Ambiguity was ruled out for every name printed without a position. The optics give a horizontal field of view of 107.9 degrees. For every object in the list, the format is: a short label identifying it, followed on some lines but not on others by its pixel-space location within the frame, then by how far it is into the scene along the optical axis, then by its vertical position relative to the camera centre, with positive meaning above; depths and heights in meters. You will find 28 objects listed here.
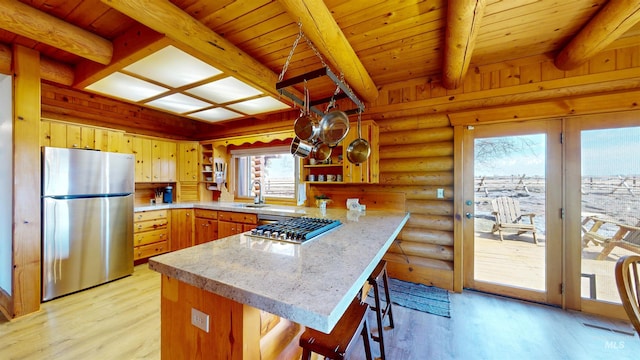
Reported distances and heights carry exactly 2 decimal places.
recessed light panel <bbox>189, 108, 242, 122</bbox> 3.62 +1.09
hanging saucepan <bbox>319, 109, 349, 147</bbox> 1.87 +0.45
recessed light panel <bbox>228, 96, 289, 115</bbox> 3.14 +1.09
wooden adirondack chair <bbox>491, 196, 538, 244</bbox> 2.63 -0.43
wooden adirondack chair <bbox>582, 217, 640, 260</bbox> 2.22 -0.57
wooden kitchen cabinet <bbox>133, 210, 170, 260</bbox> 3.53 -0.83
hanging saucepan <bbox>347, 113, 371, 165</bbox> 2.41 +0.31
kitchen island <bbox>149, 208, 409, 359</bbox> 0.82 -0.41
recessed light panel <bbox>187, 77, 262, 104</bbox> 2.58 +1.09
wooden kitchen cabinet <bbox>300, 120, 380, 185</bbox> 3.08 +0.24
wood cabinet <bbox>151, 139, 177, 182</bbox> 4.09 +0.37
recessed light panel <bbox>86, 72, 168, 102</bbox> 2.52 +1.10
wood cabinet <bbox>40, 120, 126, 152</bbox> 2.88 +0.60
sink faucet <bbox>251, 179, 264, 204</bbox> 4.18 -0.30
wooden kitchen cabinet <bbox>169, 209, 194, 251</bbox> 3.97 -0.81
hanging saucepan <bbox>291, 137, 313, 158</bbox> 2.22 +0.33
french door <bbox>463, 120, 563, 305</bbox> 2.50 -0.33
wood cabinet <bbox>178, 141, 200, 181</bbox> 4.47 +0.41
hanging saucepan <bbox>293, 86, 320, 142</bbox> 1.90 +0.45
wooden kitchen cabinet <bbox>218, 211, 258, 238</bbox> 3.38 -0.62
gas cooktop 1.58 -0.37
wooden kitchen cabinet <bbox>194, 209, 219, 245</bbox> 3.77 -0.74
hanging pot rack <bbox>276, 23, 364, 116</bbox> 1.45 +0.66
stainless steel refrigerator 2.54 -0.45
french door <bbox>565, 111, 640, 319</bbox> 2.23 -0.22
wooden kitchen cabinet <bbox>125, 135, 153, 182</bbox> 3.79 +0.45
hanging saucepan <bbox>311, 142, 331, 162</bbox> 2.49 +0.31
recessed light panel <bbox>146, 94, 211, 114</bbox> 3.05 +1.09
